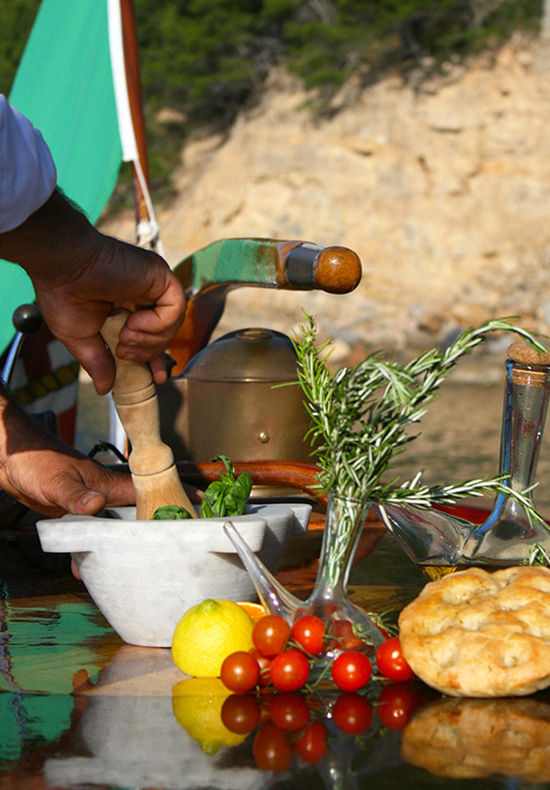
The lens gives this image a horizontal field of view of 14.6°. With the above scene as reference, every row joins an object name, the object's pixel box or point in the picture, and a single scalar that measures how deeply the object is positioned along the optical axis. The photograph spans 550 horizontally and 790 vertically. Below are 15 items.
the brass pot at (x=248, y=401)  2.31
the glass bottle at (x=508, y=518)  1.90
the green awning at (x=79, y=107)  3.84
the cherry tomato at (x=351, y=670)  1.71
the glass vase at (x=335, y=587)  1.75
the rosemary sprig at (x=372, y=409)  1.72
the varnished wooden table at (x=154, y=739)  1.58
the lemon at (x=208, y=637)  1.75
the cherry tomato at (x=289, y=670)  1.71
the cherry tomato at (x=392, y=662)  1.72
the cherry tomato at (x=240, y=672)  1.71
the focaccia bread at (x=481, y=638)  1.68
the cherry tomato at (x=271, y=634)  1.73
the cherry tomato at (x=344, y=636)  1.75
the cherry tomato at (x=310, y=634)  1.73
